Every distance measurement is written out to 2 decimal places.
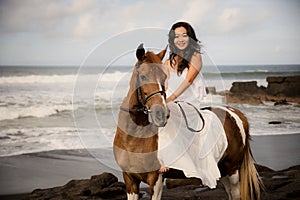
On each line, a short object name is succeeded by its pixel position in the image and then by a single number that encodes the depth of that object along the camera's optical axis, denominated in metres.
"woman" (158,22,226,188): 2.34
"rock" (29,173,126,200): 3.18
